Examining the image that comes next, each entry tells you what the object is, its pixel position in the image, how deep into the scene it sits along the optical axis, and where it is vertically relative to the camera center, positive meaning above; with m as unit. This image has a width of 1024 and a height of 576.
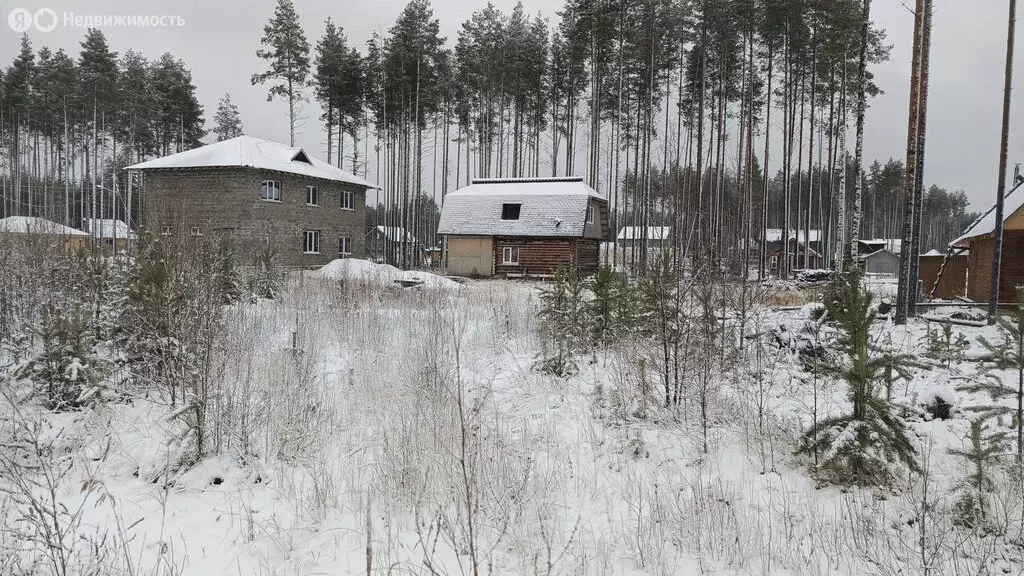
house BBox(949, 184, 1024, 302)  14.07 +0.62
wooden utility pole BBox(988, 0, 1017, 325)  12.09 +2.55
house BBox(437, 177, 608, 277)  27.80 +1.95
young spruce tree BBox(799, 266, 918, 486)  4.87 -1.47
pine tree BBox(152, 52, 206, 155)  37.50 +10.86
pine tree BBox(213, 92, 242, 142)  48.94 +12.80
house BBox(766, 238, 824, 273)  39.01 +0.84
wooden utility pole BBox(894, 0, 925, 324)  12.09 +2.50
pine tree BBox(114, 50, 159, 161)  35.00 +9.95
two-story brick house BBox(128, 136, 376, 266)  26.55 +3.51
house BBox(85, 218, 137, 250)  42.34 +2.27
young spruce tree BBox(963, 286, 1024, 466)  4.75 -0.87
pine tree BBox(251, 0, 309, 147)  34.28 +13.51
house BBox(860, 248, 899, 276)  51.78 +0.75
